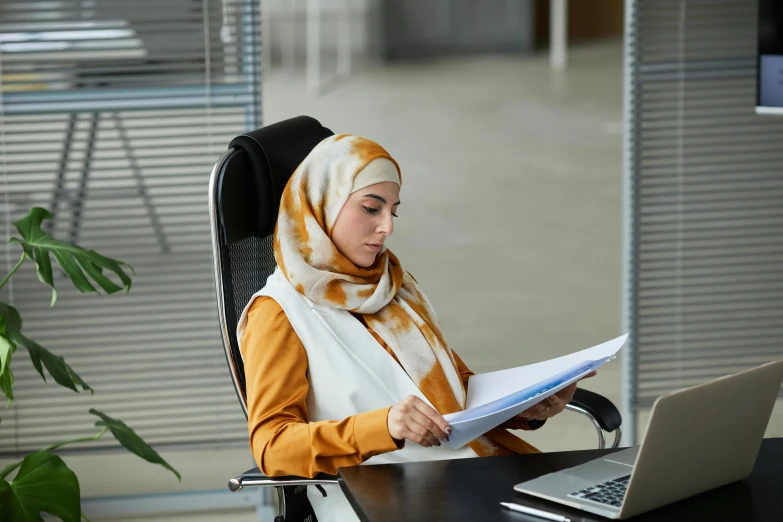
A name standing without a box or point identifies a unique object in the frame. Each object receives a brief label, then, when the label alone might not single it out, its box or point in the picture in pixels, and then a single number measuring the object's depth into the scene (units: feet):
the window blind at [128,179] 20.10
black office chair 15.46
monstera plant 17.00
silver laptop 12.57
